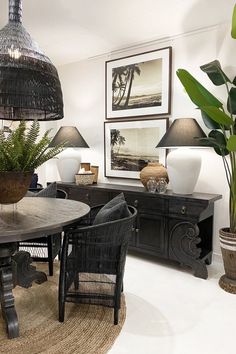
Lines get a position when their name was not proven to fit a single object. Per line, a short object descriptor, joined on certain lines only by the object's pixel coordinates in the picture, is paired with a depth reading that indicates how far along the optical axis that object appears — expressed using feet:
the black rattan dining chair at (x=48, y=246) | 9.29
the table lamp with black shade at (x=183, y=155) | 9.67
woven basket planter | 8.50
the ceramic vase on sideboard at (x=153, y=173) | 10.70
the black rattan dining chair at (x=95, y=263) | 6.31
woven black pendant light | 6.16
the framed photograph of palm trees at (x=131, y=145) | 11.80
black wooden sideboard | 9.37
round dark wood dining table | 5.39
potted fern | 6.20
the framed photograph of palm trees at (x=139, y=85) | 11.48
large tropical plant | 8.14
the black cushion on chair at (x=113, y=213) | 6.79
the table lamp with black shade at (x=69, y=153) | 12.84
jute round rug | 5.84
